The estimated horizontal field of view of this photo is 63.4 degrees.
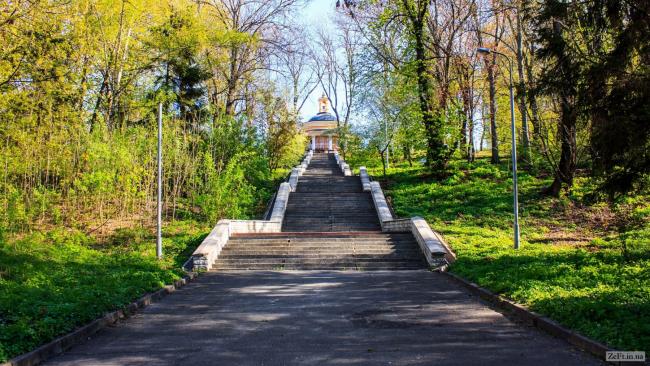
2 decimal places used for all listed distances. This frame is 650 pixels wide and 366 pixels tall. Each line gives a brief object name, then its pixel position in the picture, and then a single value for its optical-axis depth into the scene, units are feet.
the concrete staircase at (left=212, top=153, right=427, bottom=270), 50.60
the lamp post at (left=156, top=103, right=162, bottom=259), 47.74
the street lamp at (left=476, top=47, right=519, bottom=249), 48.75
